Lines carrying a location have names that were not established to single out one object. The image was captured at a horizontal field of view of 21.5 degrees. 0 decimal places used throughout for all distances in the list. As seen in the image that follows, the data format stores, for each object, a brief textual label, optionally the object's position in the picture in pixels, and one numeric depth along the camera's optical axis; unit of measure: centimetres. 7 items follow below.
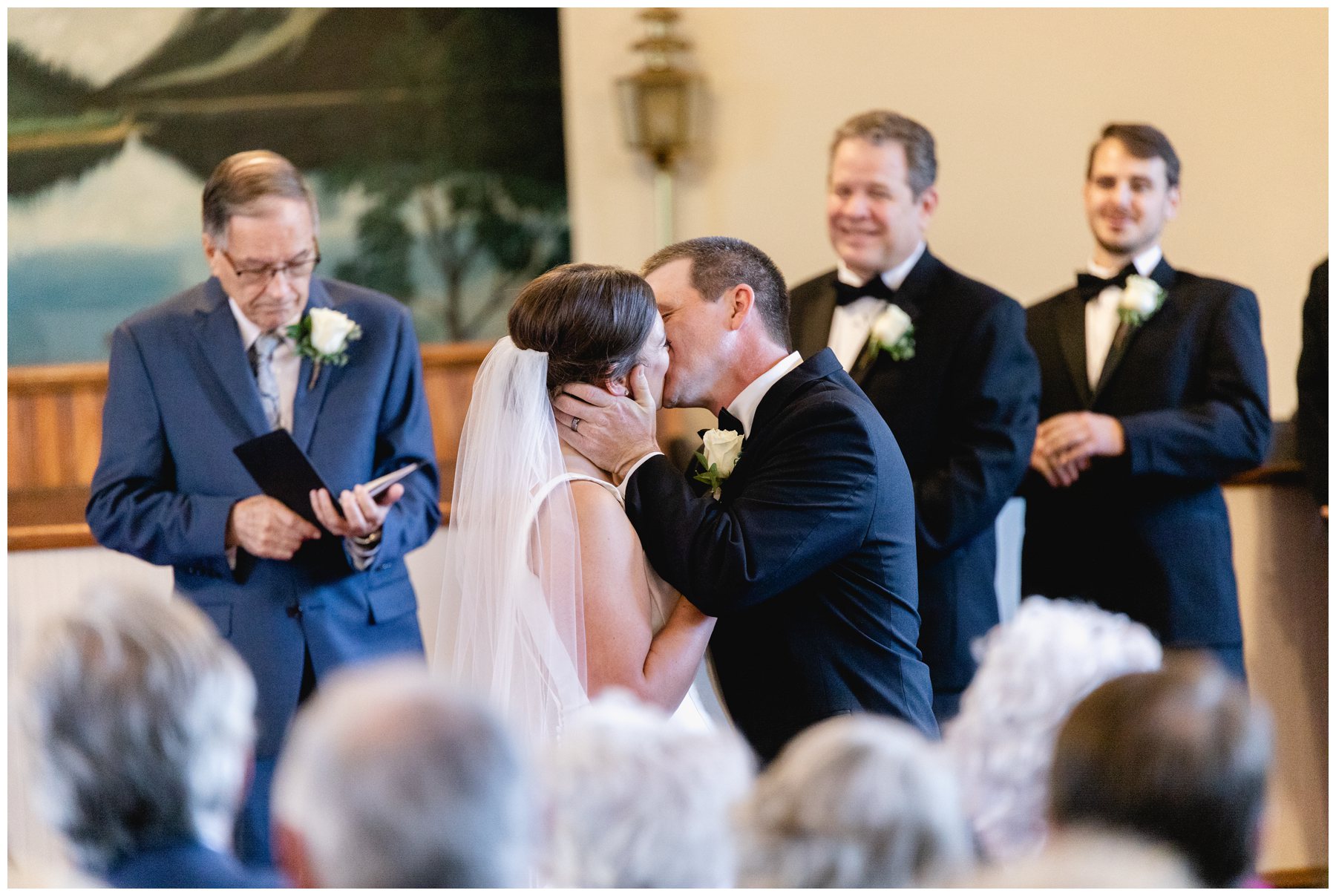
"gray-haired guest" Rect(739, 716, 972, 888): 300
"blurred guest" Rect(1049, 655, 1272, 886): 305
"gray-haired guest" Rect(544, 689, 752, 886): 310
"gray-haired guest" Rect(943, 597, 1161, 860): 361
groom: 418
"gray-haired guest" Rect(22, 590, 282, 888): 322
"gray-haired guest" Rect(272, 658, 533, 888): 288
